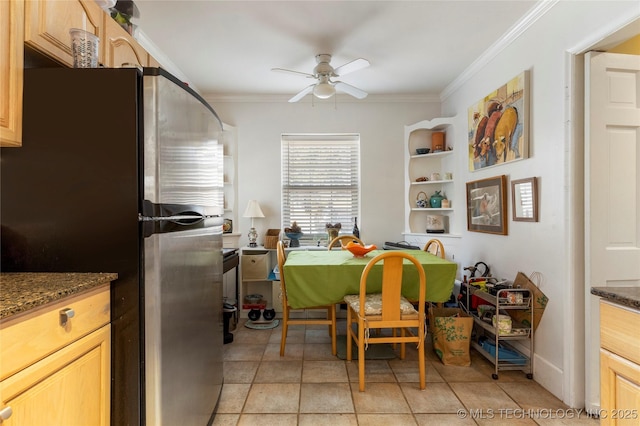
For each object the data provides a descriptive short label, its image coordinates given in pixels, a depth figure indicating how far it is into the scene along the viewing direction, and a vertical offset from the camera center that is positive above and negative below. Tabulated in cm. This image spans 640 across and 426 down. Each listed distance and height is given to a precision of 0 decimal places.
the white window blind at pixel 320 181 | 404 +45
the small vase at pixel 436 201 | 374 +18
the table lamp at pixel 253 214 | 374 +2
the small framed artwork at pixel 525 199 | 229 +13
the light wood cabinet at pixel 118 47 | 156 +90
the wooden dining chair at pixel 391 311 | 211 -67
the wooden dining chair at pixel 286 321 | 269 -90
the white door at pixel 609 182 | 192 +21
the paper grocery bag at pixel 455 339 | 250 -98
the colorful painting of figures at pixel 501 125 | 239 +78
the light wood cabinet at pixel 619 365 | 98 -48
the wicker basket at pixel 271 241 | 376 -30
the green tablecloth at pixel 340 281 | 243 -50
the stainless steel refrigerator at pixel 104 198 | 119 +7
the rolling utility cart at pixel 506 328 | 229 -84
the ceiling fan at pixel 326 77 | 264 +123
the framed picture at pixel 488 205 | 265 +10
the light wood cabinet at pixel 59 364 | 81 -44
